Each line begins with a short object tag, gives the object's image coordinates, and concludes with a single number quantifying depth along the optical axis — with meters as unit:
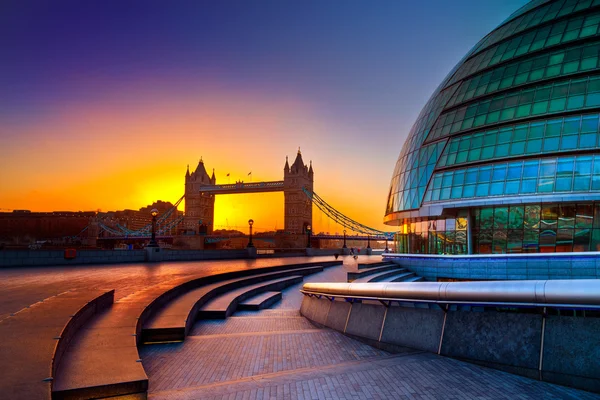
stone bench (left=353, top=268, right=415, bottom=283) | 20.06
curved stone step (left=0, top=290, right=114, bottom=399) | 4.69
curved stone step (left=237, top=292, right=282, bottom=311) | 14.95
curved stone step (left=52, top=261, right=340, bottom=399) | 5.37
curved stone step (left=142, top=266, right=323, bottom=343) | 9.34
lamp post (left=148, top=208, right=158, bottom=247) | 28.95
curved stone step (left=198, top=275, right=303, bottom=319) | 12.68
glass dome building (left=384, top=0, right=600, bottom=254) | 21.47
